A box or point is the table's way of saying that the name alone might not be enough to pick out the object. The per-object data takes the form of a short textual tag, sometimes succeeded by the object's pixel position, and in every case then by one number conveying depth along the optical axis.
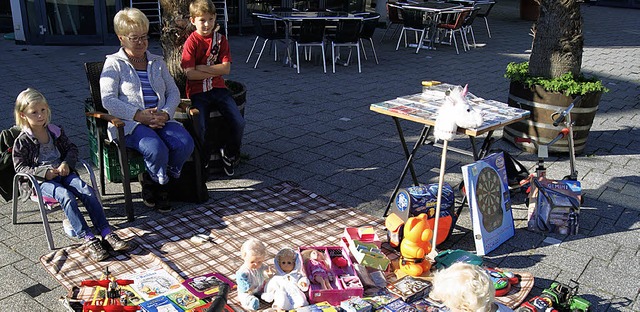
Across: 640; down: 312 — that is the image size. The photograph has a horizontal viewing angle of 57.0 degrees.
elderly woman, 4.30
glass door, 10.88
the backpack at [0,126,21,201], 3.91
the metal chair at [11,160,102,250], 3.75
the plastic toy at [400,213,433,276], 3.64
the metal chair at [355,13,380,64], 10.09
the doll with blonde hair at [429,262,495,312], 2.35
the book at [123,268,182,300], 3.27
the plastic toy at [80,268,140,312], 2.99
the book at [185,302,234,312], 3.09
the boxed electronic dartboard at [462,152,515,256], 3.91
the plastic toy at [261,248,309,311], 3.22
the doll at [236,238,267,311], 3.25
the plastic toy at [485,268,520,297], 3.48
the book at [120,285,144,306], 3.18
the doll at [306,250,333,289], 3.39
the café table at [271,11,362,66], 9.73
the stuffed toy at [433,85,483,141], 3.75
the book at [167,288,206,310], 3.14
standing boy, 4.84
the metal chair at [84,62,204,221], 4.20
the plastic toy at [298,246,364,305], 3.28
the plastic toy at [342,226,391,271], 3.57
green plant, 5.68
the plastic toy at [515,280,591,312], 3.22
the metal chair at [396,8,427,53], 11.78
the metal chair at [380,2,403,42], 12.68
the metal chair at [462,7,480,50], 12.11
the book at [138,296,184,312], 3.07
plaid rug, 3.68
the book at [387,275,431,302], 3.37
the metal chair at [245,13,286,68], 9.96
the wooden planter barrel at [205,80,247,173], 4.99
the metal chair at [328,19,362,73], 9.77
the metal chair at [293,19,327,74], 9.59
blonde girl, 3.79
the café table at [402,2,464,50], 11.55
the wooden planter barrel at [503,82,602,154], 5.74
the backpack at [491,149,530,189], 4.82
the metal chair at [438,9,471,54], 11.72
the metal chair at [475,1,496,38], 12.84
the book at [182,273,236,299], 3.26
